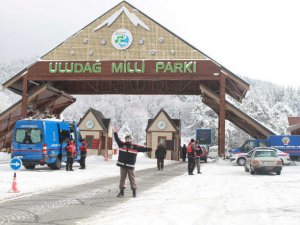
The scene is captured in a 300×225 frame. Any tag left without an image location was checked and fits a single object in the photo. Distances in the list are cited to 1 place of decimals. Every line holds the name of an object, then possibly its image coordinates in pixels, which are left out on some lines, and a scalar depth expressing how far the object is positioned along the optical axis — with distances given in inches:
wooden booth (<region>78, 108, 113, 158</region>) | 2130.9
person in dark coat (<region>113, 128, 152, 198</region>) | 485.4
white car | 1294.3
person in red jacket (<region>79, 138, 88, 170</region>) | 992.2
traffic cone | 509.0
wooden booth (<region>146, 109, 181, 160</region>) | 2006.6
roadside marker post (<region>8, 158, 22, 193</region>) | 563.8
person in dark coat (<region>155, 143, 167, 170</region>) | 1010.1
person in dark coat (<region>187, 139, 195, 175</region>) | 861.8
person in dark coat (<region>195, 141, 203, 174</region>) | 890.9
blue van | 886.4
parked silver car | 866.1
